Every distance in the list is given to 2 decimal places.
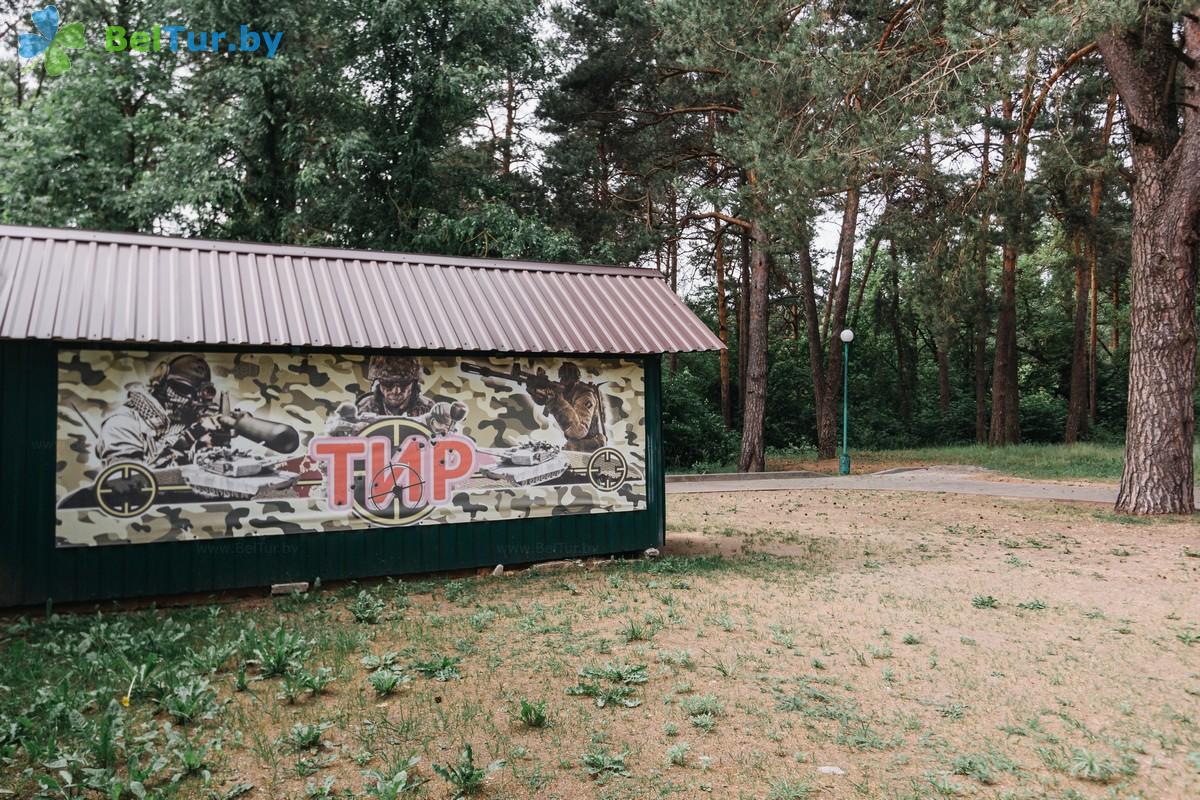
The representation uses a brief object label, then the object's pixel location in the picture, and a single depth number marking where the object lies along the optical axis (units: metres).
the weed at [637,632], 6.40
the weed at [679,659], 5.75
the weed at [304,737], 4.37
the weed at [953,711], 4.90
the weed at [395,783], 3.82
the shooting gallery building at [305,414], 7.33
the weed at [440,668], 5.50
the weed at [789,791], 3.92
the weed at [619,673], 5.41
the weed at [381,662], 5.67
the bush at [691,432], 26.11
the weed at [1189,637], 6.41
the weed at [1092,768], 4.11
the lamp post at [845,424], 22.19
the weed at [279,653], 5.46
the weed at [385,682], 5.12
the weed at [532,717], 4.66
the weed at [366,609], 6.98
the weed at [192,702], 4.73
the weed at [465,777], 3.94
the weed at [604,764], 4.16
